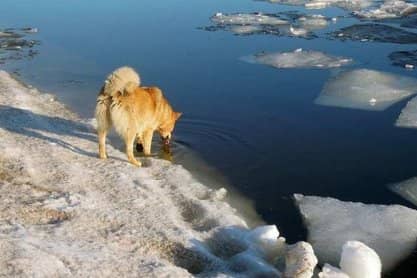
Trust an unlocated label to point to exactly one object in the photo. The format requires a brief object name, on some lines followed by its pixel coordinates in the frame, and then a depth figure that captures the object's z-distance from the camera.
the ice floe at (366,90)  11.27
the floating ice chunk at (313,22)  17.49
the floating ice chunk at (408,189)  7.73
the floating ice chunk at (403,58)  13.45
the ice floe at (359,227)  6.45
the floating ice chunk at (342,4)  20.09
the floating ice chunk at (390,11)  18.30
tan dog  8.04
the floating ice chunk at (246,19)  18.05
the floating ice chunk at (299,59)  13.60
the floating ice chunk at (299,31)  16.81
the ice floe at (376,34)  15.50
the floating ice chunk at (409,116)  9.95
